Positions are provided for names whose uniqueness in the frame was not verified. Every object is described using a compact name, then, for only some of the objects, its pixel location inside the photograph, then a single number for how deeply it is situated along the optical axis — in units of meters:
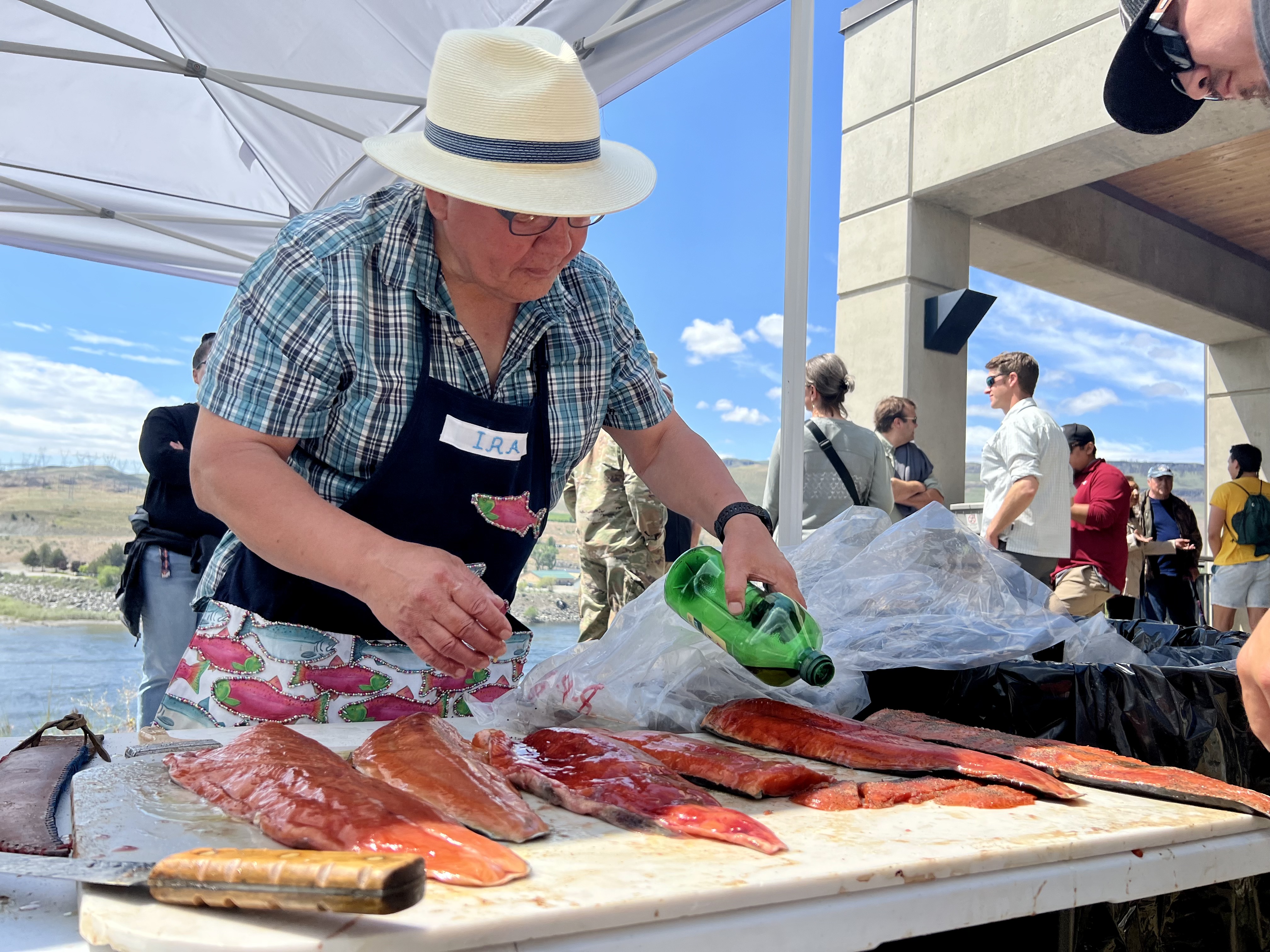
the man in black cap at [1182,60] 1.10
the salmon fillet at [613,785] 1.12
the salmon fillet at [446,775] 1.11
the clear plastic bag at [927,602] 1.98
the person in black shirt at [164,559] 4.37
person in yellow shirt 8.17
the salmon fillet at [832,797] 1.29
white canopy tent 3.91
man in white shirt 5.20
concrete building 8.05
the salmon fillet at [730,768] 1.33
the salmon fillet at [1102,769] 1.29
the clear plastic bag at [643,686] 1.87
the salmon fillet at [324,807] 0.96
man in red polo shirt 5.85
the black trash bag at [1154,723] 1.44
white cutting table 0.82
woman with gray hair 4.85
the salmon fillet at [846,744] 1.38
